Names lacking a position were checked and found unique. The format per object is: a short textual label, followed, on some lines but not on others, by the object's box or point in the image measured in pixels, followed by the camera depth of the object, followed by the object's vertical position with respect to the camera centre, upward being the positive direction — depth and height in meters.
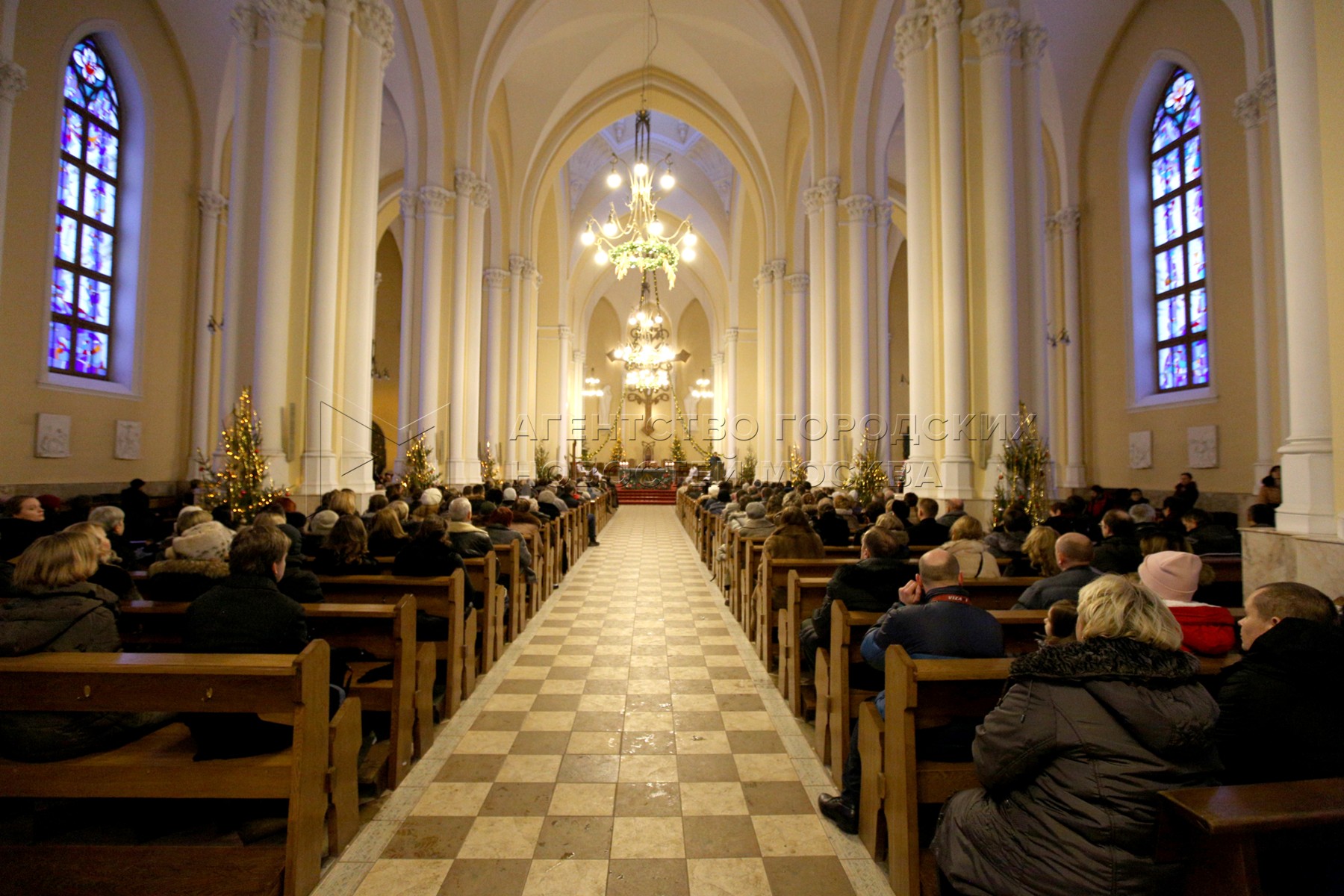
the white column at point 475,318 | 13.74 +3.25
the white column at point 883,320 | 13.29 +3.09
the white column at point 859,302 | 13.05 +3.28
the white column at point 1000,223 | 8.03 +2.90
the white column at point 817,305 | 14.06 +3.49
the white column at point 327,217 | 8.02 +2.95
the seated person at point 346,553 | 4.35 -0.45
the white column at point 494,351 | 16.70 +3.21
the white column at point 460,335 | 13.28 +2.72
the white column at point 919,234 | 8.95 +3.13
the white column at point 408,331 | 12.88 +2.67
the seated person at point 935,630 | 2.66 -0.56
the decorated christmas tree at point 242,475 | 7.07 +0.04
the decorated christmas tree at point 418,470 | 11.02 +0.15
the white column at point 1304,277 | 4.04 +1.20
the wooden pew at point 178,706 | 2.20 -0.70
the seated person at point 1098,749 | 1.68 -0.64
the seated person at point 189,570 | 3.54 -0.45
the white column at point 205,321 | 12.81 +2.83
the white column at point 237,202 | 7.84 +3.04
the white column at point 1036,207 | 8.19 +3.15
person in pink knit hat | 2.59 -0.45
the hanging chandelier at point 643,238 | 13.59 +4.78
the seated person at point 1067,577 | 3.31 -0.44
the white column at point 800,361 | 16.67 +2.92
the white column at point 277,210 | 7.77 +2.93
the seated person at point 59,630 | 2.31 -0.51
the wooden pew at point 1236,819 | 1.48 -0.70
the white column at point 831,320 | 13.68 +3.09
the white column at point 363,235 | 8.52 +2.96
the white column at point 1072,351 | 13.64 +2.51
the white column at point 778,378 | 18.11 +2.64
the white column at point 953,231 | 8.25 +2.90
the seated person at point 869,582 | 3.61 -0.51
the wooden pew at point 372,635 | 3.32 -0.74
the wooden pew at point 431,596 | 4.15 -0.67
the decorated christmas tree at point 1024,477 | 7.52 +0.05
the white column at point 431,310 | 12.74 +3.02
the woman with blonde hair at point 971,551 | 4.29 -0.41
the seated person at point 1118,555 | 3.80 -0.39
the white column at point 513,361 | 18.30 +3.11
